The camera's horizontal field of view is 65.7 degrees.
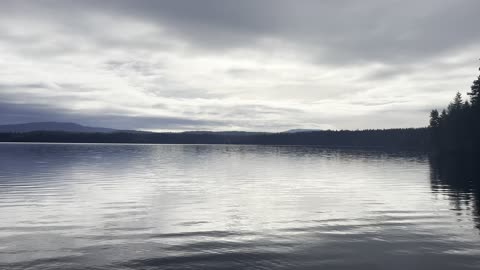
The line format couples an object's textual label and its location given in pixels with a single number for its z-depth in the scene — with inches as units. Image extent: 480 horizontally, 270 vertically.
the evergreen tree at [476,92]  4037.9
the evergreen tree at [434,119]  6063.0
